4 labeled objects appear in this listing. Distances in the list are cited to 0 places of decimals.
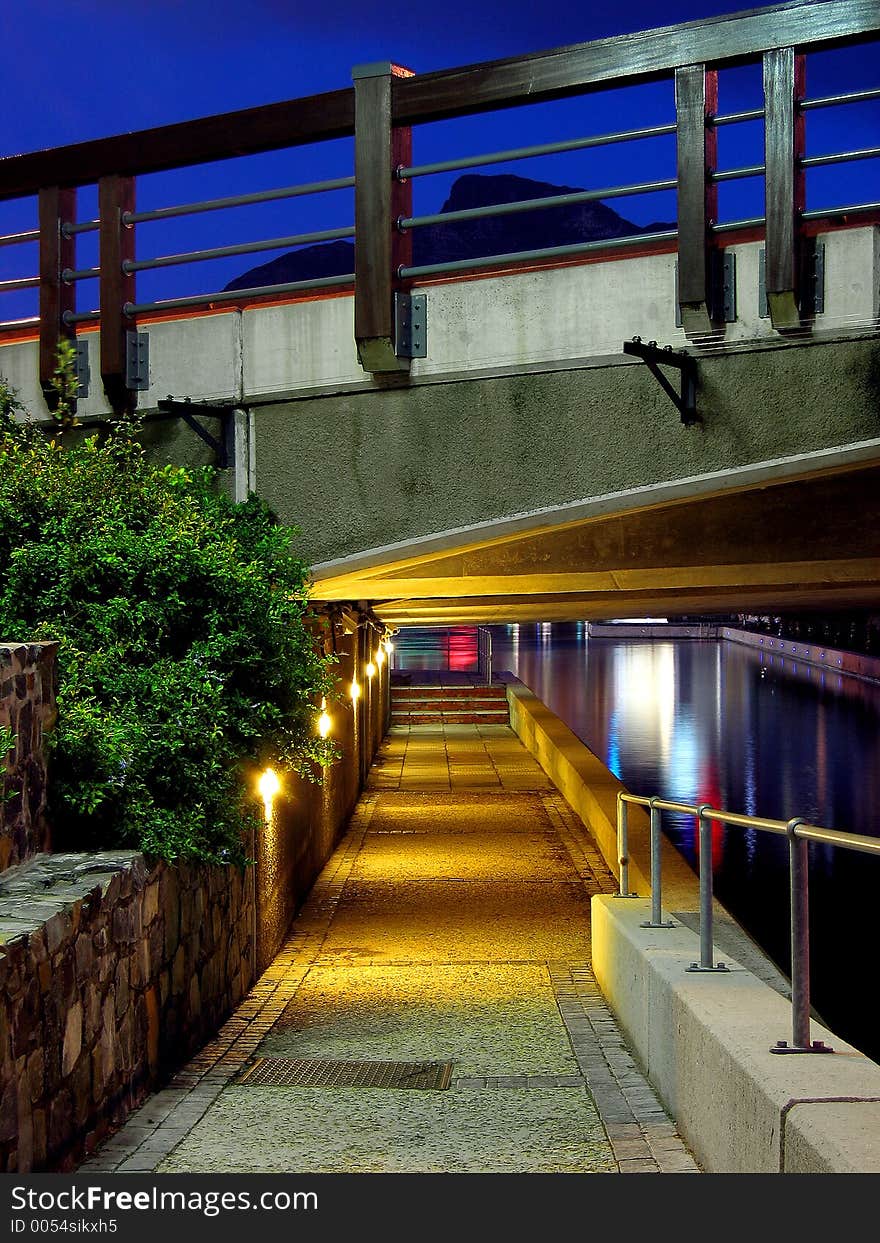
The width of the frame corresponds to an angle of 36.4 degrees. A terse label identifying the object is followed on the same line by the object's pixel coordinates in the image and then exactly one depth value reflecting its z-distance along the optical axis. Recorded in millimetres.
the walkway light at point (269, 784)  7805
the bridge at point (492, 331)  7543
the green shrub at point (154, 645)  6172
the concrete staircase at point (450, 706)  29562
